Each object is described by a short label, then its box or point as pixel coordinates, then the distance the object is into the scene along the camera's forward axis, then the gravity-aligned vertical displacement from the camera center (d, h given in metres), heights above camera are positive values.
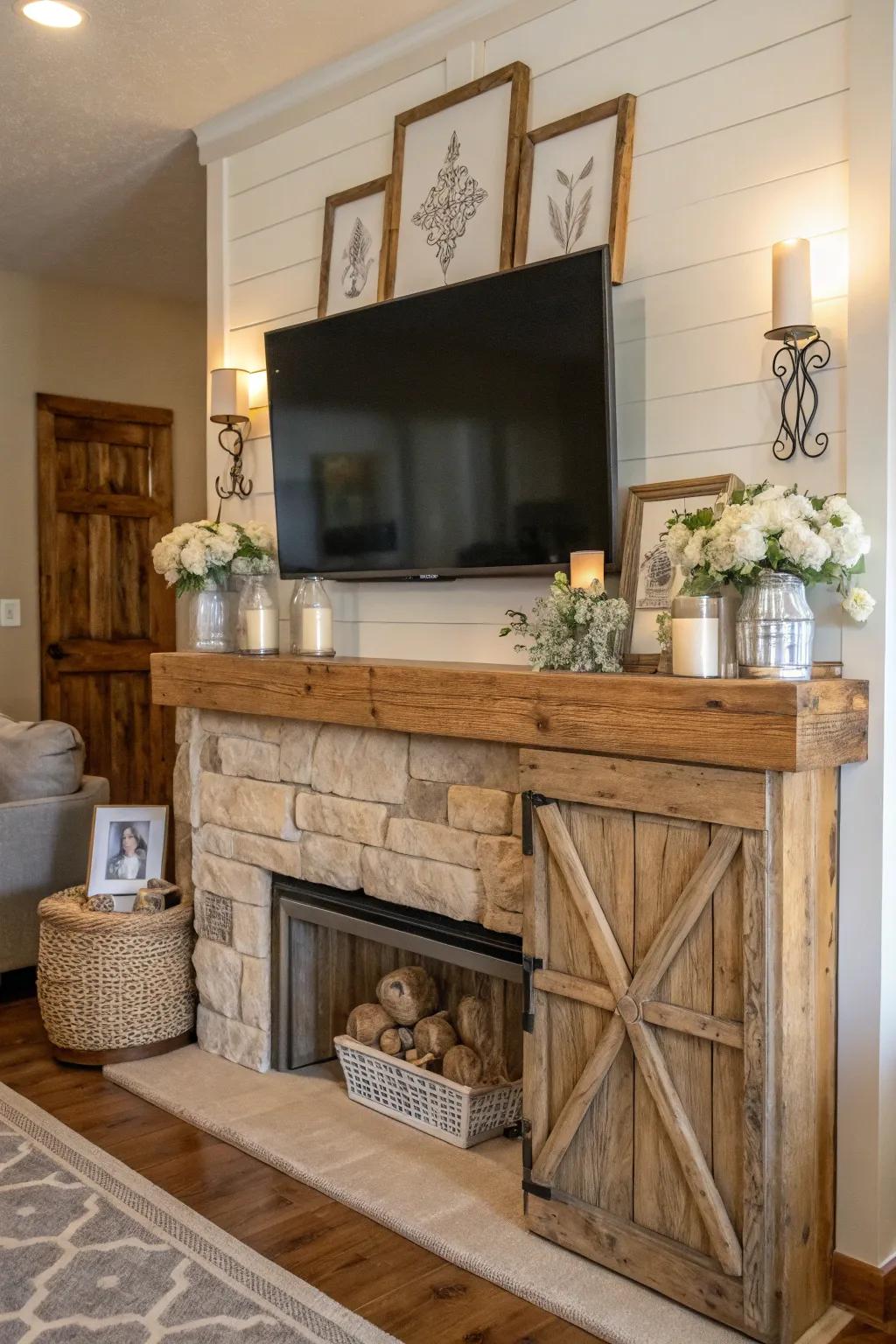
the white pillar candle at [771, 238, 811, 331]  2.04 +0.58
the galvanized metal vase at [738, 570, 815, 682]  1.97 -0.02
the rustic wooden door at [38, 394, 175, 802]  5.05 +0.17
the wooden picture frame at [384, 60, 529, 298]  2.62 +1.14
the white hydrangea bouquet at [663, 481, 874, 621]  1.93 +0.13
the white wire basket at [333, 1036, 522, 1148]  2.64 -1.12
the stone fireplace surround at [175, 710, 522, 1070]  2.53 -0.51
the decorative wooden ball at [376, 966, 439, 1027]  2.90 -0.94
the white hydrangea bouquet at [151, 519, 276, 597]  3.14 +0.18
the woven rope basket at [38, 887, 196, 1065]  3.12 -0.98
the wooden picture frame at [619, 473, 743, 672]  2.34 +0.16
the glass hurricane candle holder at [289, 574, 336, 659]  3.00 +0.00
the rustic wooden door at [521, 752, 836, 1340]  1.92 -0.73
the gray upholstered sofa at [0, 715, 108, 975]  3.75 -0.66
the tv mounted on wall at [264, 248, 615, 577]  2.38 +0.43
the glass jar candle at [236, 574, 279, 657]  3.10 +0.00
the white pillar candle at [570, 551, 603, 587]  2.29 +0.10
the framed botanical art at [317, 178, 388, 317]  2.99 +0.97
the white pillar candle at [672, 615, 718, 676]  2.05 -0.05
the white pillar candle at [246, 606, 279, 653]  3.10 -0.03
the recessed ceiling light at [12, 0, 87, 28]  2.66 +1.41
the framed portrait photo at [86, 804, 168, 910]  3.31 -0.66
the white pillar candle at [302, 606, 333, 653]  3.00 -0.03
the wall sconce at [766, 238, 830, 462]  2.05 +0.50
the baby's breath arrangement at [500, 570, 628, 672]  2.25 -0.02
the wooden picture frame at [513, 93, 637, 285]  2.41 +0.94
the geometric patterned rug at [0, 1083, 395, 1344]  1.98 -1.19
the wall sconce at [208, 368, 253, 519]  3.33 +0.63
